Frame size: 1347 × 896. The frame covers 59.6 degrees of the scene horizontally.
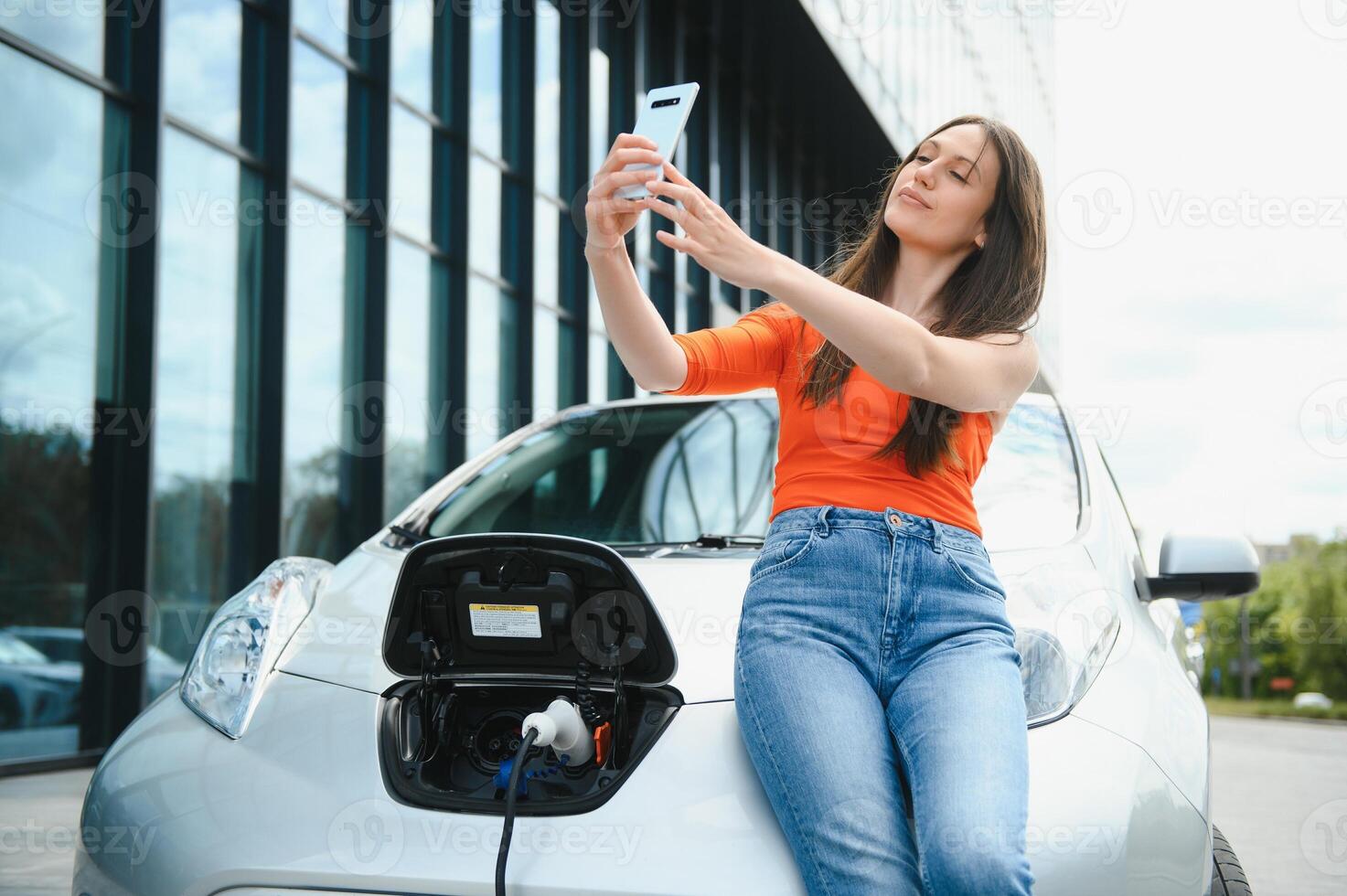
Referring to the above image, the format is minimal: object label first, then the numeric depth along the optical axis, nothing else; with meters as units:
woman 1.51
